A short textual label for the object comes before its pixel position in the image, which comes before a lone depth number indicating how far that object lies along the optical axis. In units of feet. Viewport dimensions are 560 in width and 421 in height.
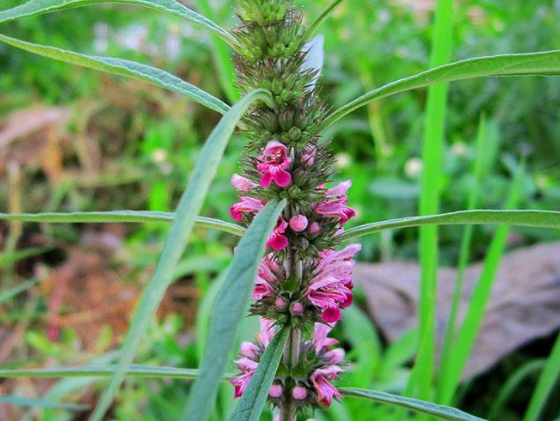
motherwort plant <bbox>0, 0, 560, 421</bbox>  0.37
